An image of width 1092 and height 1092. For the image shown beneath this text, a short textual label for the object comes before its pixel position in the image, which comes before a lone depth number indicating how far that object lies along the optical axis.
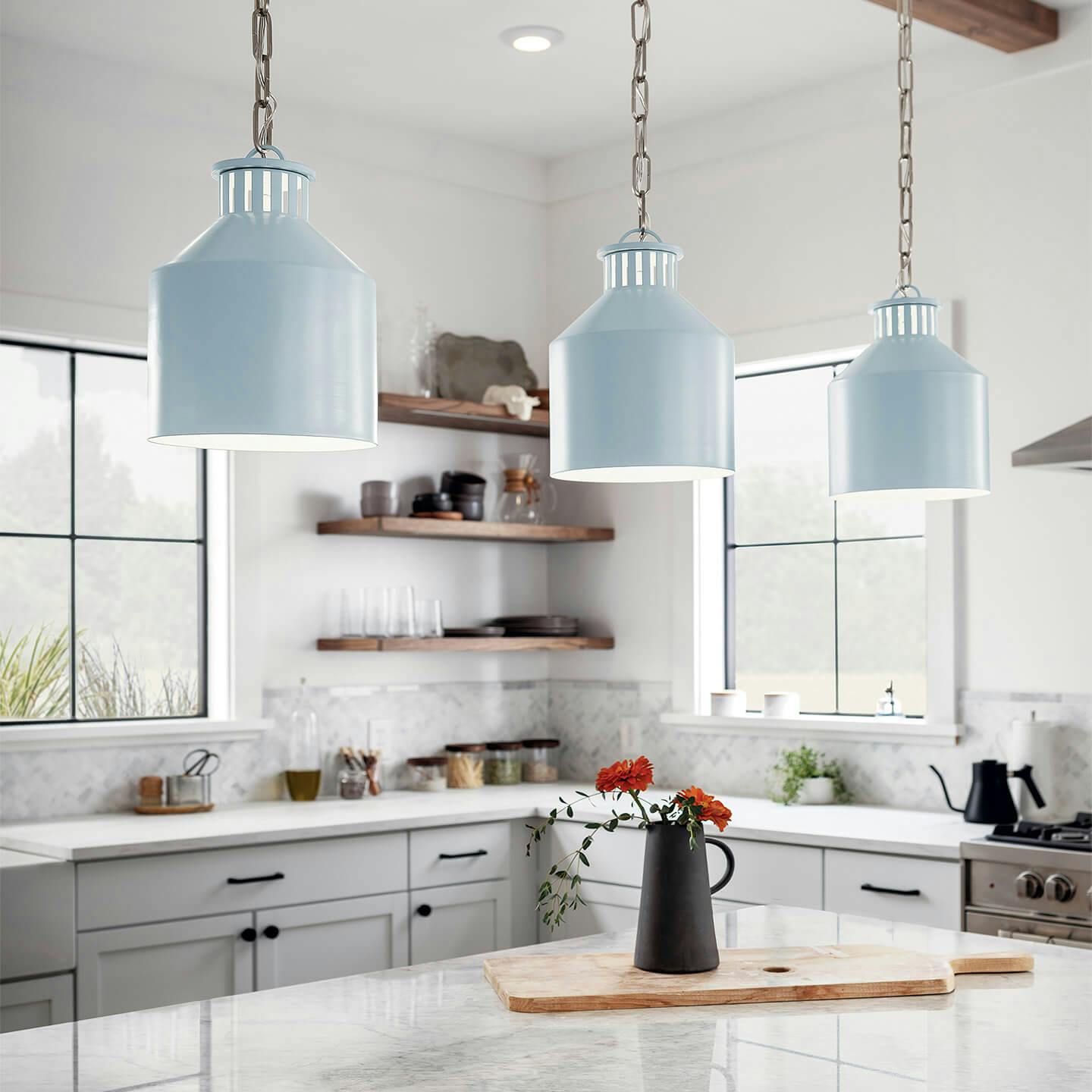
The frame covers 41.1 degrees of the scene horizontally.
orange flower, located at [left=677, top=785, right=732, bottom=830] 2.22
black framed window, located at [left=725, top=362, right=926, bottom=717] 4.96
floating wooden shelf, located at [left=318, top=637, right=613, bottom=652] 4.69
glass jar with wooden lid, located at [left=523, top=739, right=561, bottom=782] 5.23
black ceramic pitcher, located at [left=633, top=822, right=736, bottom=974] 2.23
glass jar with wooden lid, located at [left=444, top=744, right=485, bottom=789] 4.96
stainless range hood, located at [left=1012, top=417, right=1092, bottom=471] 2.77
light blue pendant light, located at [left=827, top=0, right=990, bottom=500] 2.09
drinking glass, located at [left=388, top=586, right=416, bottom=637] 4.82
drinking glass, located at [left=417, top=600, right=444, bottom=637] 4.87
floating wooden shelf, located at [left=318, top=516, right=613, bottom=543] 4.69
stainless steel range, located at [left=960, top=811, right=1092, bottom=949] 3.38
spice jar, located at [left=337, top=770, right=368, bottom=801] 4.66
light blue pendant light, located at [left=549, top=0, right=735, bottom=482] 1.65
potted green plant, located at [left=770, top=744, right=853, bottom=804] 4.45
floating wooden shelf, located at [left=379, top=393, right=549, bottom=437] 4.75
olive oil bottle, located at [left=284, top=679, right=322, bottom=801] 4.57
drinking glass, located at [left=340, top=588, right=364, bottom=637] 4.84
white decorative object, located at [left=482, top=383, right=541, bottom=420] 4.99
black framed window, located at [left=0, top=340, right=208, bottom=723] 4.26
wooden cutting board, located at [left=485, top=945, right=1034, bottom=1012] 2.12
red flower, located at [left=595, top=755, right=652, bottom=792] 2.25
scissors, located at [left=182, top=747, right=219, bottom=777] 4.33
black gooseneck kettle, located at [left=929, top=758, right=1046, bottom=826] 3.96
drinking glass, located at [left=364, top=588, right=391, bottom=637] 4.80
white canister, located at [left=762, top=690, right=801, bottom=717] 4.71
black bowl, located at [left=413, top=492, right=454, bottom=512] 4.91
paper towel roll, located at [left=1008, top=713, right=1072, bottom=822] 3.95
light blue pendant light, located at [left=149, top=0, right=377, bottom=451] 1.40
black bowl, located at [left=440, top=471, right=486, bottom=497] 5.02
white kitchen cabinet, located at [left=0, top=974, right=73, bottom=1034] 3.39
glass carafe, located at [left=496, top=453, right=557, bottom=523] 5.18
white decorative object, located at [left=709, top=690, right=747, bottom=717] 4.83
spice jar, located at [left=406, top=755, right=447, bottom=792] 4.88
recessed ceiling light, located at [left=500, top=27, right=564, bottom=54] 4.20
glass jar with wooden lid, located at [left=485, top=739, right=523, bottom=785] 5.13
